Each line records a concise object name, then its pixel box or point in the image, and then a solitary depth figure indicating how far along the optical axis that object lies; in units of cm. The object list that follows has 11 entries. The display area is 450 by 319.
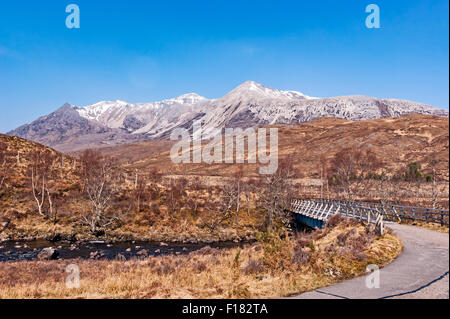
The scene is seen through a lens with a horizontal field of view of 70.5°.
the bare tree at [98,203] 4059
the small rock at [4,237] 3498
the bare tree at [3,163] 5241
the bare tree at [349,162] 4866
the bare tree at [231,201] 4812
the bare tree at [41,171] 4486
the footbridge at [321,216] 2161
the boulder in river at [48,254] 2642
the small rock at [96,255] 2817
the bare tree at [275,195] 4178
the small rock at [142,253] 2912
